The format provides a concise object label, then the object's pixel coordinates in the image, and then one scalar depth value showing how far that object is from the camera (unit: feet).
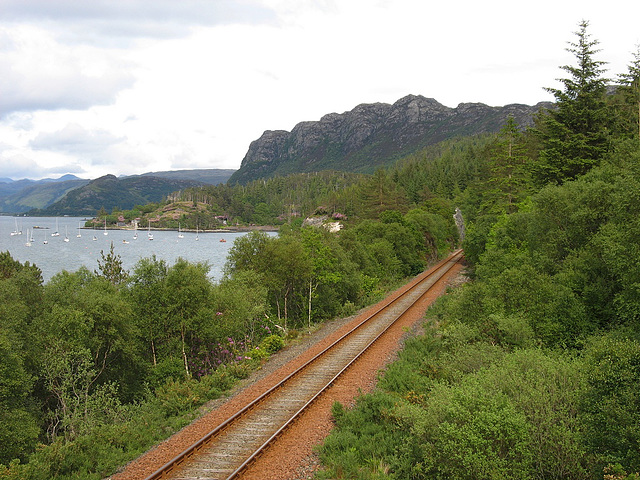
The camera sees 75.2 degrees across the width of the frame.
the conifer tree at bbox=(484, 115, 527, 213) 134.00
